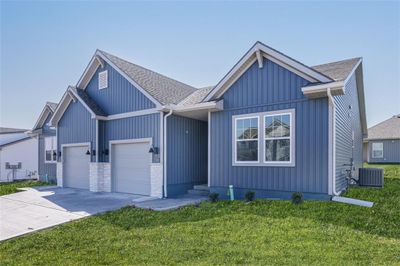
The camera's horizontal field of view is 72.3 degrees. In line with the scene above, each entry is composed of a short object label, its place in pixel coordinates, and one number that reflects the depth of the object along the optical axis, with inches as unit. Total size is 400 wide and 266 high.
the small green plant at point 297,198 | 307.1
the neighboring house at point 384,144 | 1043.9
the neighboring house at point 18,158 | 914.7
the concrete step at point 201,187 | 448.6
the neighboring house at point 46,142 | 721.6
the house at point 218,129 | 332.2
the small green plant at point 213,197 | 359.3
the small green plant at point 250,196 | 344.5
